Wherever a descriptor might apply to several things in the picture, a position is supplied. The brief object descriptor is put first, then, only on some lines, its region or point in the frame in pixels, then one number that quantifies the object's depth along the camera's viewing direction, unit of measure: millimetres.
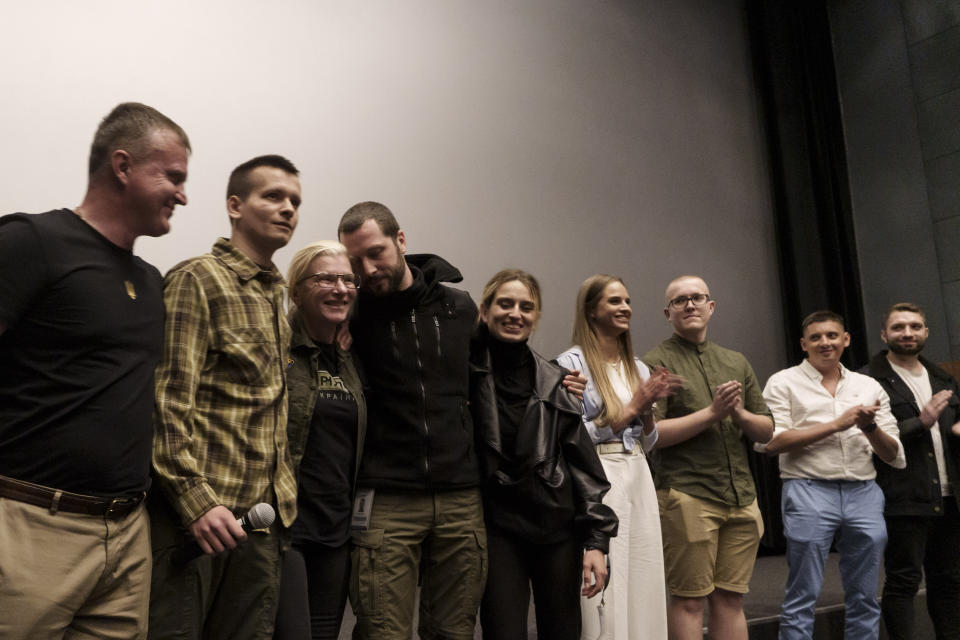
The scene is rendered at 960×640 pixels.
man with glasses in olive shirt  2748
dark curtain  6086
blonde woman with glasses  1834
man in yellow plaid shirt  1508
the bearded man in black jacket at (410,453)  1924
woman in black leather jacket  2121
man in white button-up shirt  3086
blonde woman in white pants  2383
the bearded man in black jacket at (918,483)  3277
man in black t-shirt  1307
